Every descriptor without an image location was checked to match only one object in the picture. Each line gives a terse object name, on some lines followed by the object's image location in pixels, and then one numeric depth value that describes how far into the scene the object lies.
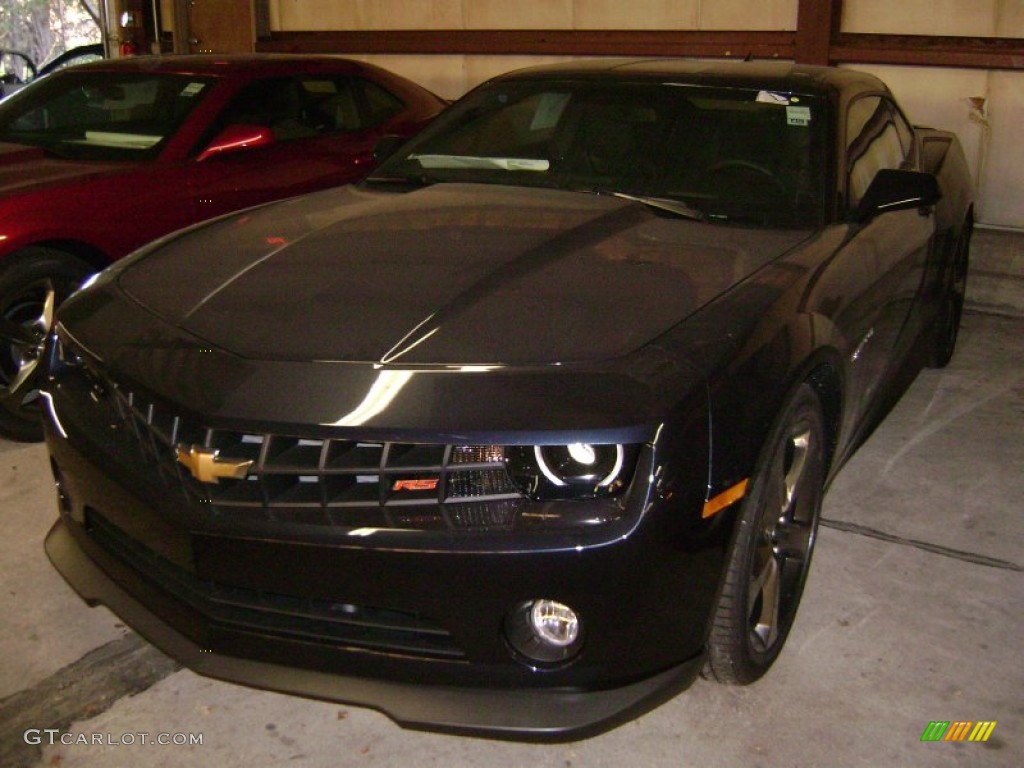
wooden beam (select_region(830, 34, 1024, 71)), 6.36
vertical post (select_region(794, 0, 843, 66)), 6.88
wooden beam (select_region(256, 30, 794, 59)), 7.30
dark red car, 4.19
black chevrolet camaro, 2.12
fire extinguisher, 10.16
